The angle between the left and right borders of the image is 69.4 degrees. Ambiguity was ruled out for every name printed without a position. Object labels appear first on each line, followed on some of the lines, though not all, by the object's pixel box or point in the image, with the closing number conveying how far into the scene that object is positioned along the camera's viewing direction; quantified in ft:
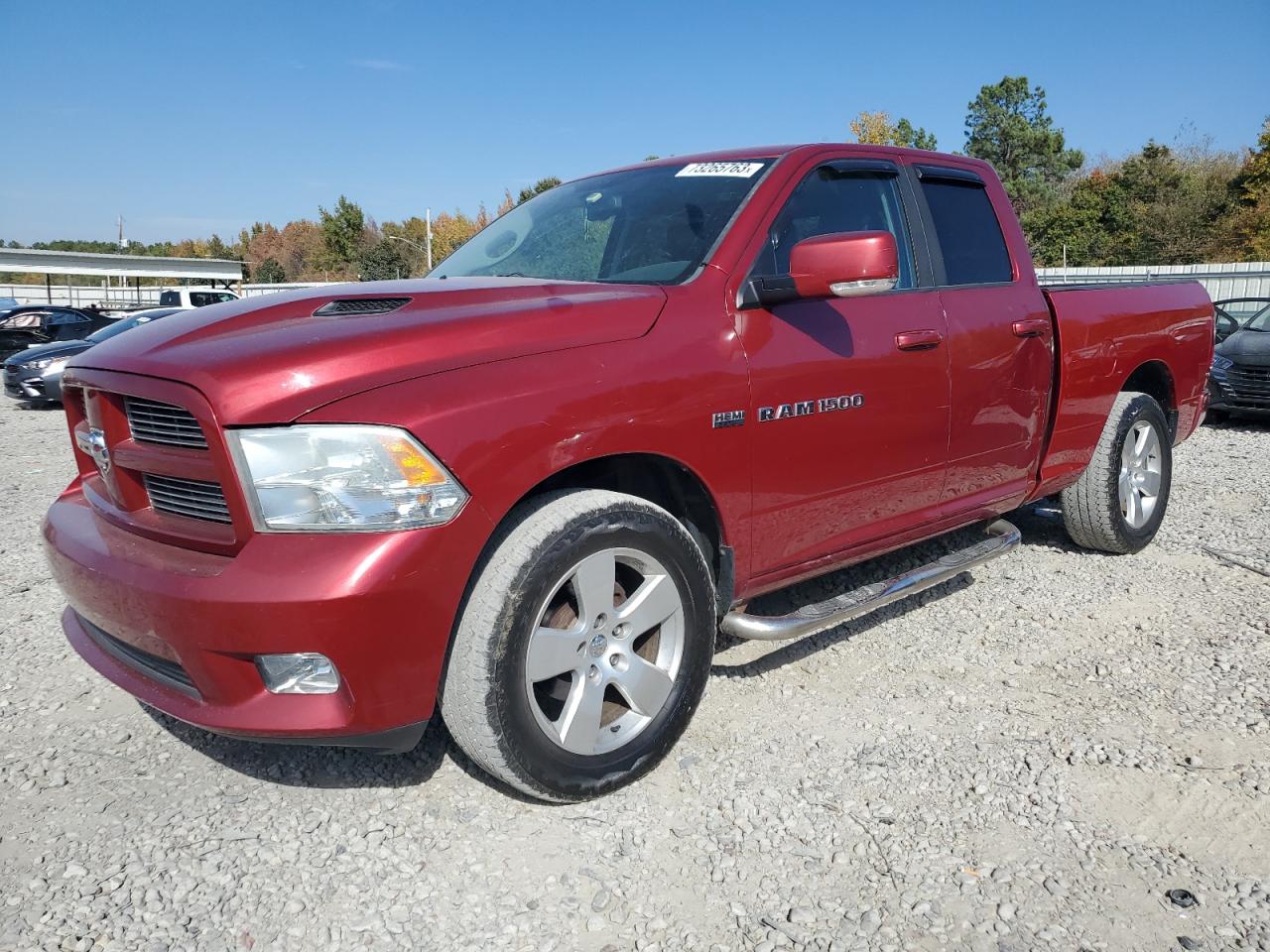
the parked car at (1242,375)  31.45
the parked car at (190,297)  87.20
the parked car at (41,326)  55.98
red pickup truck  6.83
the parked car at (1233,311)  39.93
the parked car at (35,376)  41.45
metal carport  131.54
